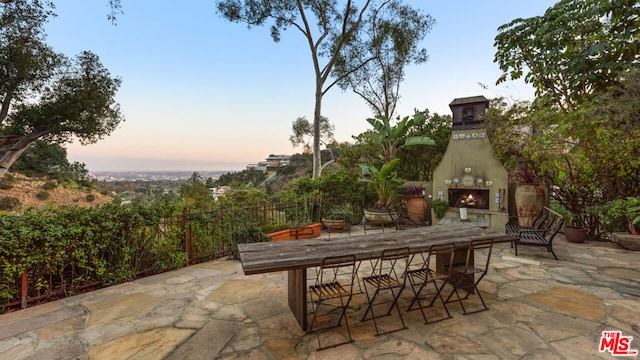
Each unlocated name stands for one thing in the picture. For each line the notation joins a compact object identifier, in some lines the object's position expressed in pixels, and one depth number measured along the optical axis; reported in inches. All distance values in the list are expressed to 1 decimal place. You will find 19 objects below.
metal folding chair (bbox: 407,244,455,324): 113.3
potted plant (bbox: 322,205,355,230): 289.3
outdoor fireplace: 279.1
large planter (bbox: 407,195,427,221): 320.5
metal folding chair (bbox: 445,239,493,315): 119.1
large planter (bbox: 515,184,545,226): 264.2
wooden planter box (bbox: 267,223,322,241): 242.8
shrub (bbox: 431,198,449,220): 304.3
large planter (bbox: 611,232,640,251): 213.6
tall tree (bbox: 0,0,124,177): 422.9
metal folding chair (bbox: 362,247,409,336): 104.2
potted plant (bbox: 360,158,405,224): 313.7
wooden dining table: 97.7
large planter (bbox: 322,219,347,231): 288.2
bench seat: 195.6
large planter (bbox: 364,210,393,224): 313.4
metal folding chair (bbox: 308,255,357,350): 97.0
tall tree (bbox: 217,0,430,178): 446.9
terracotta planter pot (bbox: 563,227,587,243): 239.5
